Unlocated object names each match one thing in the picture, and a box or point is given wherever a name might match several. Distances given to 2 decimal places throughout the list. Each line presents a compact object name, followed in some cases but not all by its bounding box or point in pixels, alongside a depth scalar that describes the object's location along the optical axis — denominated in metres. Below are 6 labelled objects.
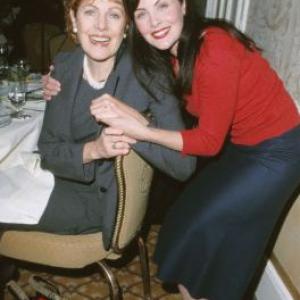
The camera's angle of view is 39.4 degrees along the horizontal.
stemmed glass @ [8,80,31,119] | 1.83
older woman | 1.48
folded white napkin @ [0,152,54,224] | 1.47
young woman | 1.46
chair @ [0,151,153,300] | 1.41
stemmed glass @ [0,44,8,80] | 2.24
